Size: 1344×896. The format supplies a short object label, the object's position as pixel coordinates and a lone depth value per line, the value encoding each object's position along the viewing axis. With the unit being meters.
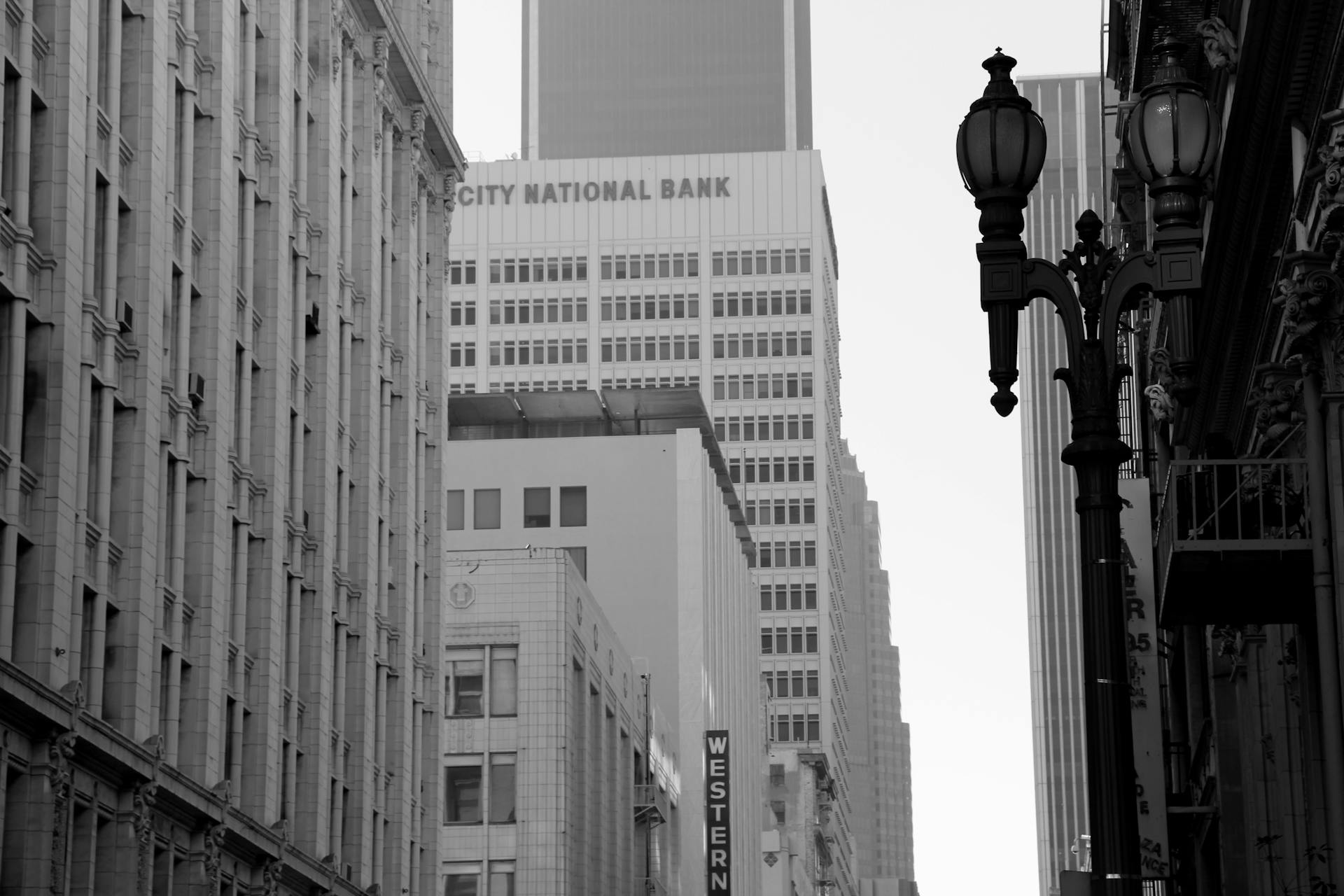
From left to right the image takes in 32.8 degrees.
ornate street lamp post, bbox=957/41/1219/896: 14.85
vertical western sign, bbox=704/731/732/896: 108.12
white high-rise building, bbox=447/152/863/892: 183.75
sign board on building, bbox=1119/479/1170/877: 32.56
